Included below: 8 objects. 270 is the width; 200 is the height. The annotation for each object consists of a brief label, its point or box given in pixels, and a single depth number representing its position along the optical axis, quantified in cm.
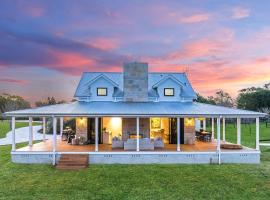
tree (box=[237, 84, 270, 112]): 4181
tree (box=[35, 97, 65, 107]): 4848
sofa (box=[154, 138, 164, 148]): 1319
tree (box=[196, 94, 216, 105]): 3555
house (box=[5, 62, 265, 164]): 1196
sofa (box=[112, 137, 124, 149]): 1303
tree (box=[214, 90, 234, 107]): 5090
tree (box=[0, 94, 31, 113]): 4772
